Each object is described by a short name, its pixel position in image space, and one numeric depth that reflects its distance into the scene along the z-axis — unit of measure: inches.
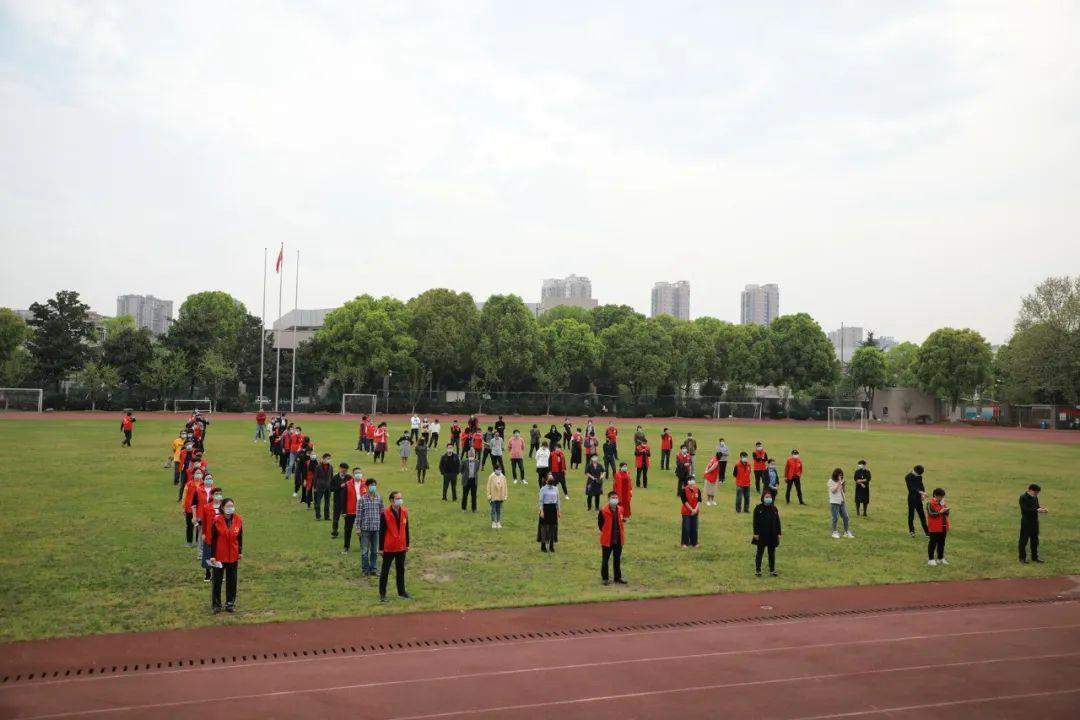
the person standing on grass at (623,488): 717.9
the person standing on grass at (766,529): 570.9
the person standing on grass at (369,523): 543.8
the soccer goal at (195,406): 2544.8
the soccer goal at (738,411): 2970.0
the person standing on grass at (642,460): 984.3
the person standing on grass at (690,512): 634.8
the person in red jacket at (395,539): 497.4
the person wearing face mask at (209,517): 465.2
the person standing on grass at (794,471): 871.7
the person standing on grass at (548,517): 636.7
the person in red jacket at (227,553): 457.4
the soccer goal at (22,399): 2300.7
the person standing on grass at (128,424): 1311.4
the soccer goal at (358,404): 2677.2
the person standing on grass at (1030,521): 636.1
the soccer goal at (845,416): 2832.2
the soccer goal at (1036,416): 2790.4
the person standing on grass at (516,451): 999.0
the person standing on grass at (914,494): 725.3
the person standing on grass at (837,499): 700.0
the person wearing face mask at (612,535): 539.2
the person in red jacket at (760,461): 888.3
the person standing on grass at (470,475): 791.1
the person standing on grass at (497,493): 707.4
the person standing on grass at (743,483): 825.5
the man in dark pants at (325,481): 730.8
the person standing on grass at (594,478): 799.1
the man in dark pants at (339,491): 645.9
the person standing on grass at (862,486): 815.1
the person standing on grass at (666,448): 1200.2
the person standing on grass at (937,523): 606.5
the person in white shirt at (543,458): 869.8
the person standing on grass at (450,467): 837.2
